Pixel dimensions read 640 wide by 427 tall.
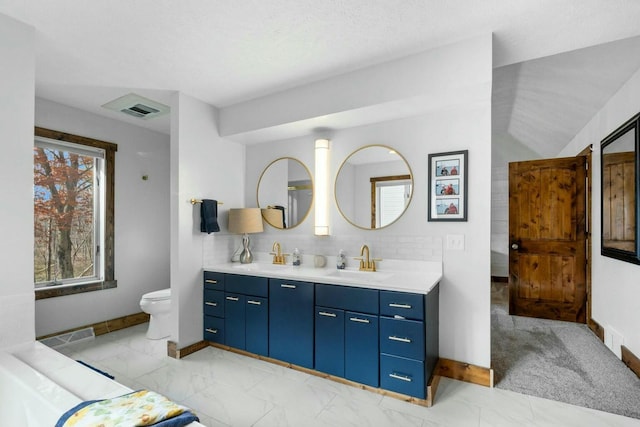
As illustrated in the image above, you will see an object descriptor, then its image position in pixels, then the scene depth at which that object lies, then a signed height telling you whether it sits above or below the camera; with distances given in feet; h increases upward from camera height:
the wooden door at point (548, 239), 13.25 -1.07
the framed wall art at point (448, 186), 8.56 +0.71
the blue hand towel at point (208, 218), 10.46 -0.16
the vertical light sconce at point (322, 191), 10.52 +0.71
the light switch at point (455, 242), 8.63 -0.76
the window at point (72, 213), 10.84 +0.00
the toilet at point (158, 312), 11.16 -3.35
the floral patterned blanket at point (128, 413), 3.82 -2.40
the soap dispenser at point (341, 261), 10.11 -1.47
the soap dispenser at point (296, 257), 10.96 -1.45
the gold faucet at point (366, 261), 9.74 -1.42
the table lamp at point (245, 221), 11.06 -0.26
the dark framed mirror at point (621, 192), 8.34 +0.60
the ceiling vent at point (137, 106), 10.64 +3.62
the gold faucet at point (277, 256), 11.43 -1.48
